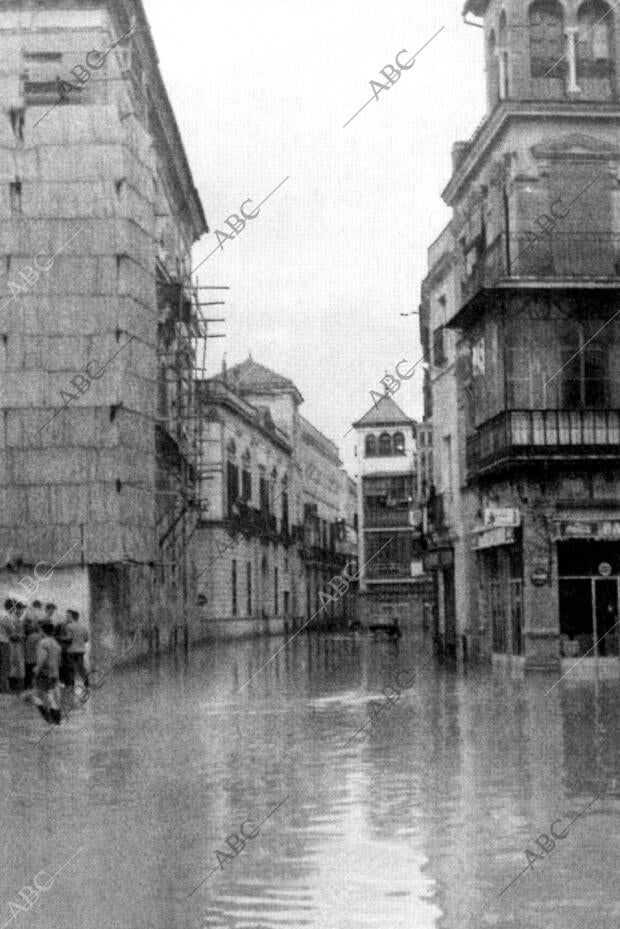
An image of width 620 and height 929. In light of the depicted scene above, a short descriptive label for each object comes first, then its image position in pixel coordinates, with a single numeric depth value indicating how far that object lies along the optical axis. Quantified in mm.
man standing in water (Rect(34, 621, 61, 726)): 18859
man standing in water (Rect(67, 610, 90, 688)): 24000
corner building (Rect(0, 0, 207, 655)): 32312
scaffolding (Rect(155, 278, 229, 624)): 42938
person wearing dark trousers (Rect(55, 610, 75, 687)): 24000
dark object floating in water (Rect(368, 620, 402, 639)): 54125
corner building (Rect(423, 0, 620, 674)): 30172
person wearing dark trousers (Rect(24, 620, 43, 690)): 22486
